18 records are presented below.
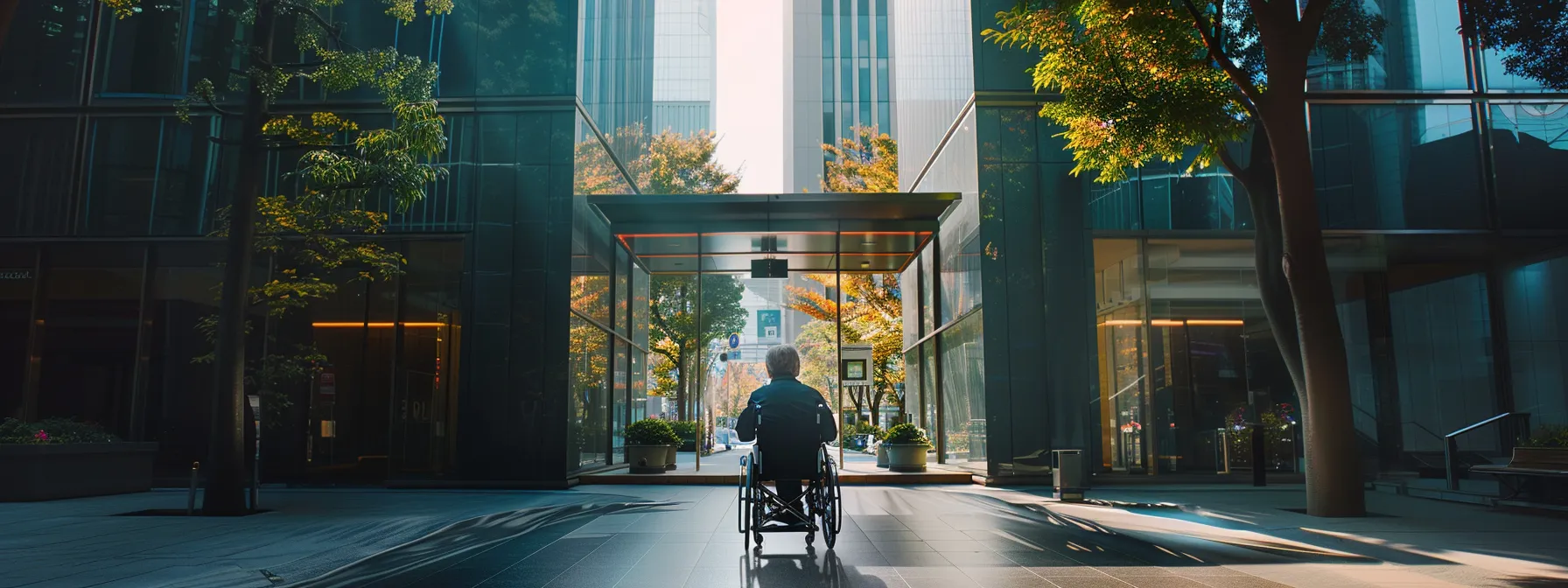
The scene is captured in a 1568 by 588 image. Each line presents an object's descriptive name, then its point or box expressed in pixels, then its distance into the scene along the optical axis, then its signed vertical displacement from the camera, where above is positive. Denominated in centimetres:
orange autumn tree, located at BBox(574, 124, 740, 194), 3195 +824
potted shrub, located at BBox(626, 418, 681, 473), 1672 -38
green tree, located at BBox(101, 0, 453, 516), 1034 +303
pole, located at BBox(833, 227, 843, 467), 1841 +292
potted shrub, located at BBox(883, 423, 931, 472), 1698 -46
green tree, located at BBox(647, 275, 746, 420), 3353 +361
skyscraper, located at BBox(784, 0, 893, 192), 5078 +1814
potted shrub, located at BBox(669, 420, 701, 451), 2185 -11
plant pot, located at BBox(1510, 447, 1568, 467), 1012 -34
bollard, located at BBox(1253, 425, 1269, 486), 1434 -53
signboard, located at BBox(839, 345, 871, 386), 1973 +114
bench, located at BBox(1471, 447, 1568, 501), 1009 -48
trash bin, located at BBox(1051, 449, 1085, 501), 1230 -63
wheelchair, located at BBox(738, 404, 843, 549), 762 -58
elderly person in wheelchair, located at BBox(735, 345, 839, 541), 767 -10
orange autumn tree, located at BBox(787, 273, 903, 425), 2709 +308
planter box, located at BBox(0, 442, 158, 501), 1193 -59
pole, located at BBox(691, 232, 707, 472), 1694 +127
